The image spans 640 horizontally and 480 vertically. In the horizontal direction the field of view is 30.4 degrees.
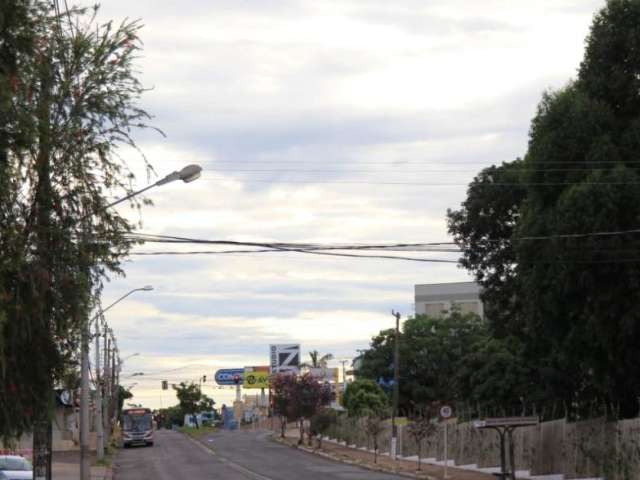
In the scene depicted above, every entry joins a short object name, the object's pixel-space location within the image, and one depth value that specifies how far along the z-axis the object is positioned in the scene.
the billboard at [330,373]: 131.00
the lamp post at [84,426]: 34.66
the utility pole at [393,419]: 58.41
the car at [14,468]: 32.91
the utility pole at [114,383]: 96.53
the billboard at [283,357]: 142.75
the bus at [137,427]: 84.44
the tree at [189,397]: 169.88
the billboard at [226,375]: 175.75
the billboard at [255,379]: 165.12
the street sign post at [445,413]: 45.66
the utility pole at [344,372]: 140.57
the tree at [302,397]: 78.94
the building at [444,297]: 141.50
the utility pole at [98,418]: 55.06
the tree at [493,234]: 48.03
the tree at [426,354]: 98.12
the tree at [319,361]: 147.88
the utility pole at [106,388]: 72.59
